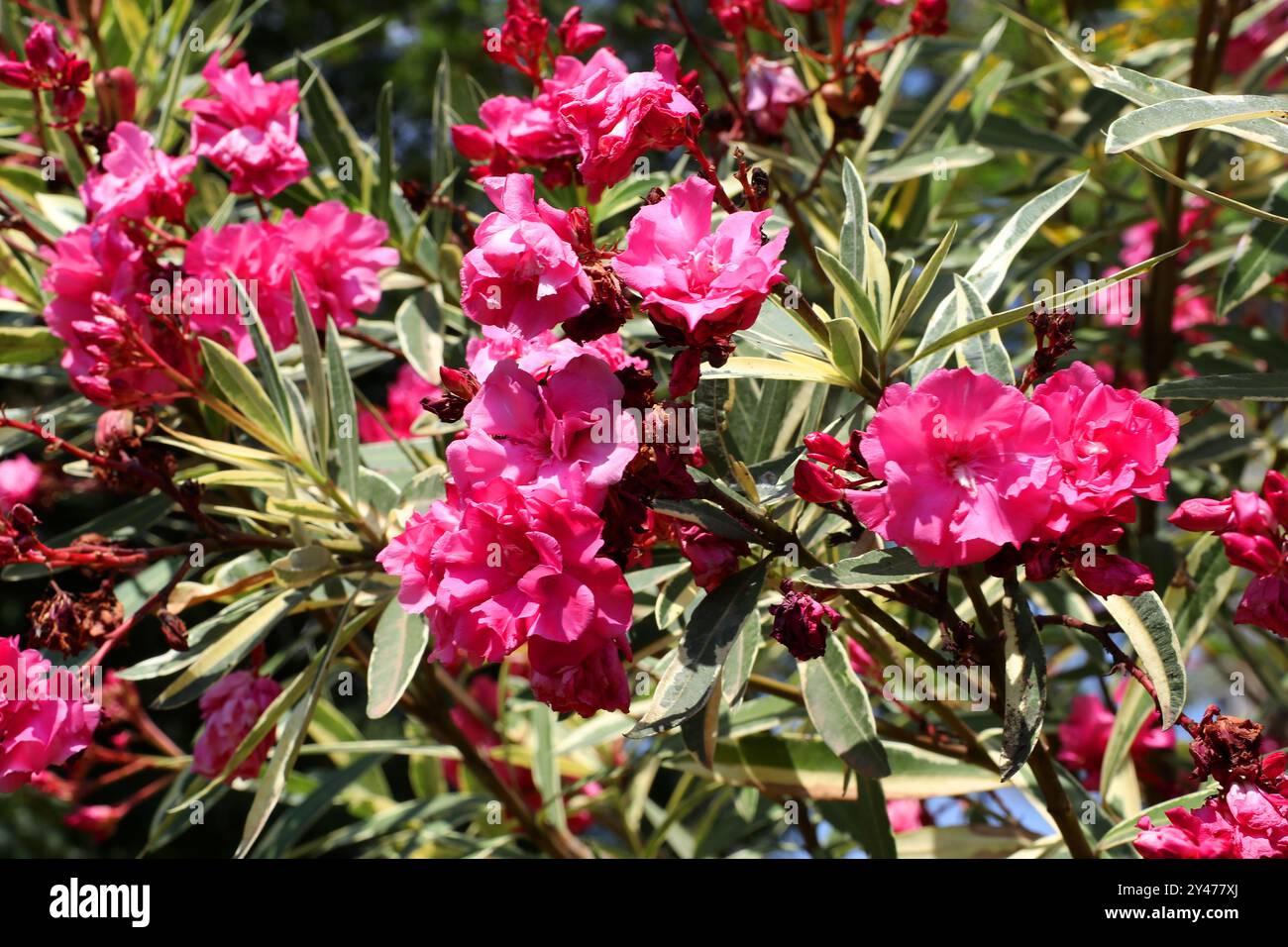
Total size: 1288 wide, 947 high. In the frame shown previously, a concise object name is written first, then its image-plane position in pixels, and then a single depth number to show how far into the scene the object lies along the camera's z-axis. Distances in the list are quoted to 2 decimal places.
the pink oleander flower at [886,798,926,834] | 2.09
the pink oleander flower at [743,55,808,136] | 1.65
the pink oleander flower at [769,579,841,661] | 0.93
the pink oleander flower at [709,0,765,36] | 1.64
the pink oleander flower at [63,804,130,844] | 2.13
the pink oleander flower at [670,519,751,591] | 1.01
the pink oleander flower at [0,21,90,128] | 1.50
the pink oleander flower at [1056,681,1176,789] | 1.73
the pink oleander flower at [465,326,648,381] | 0.91
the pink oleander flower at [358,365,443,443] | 2.04
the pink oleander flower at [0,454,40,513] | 1.59
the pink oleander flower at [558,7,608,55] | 1.49
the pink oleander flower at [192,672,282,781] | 1.40
